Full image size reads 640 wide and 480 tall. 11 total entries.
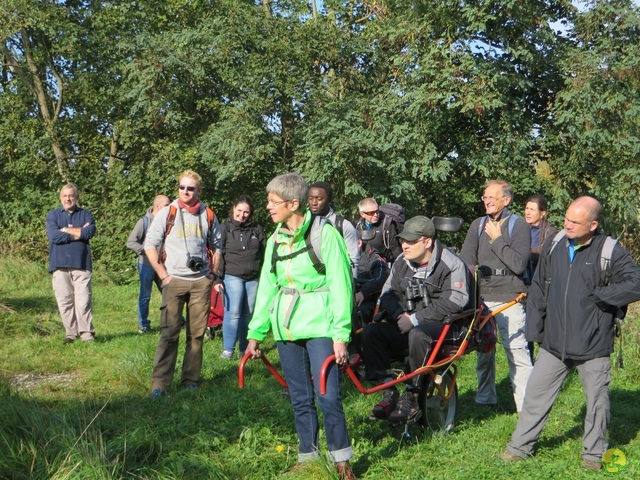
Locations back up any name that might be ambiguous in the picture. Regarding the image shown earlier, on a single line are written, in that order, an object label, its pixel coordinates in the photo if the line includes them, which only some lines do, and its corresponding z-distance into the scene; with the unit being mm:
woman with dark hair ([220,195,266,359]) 8594
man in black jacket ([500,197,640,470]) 5062
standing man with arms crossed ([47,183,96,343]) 9469
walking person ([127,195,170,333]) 10437
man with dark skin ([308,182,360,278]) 7148
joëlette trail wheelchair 5590
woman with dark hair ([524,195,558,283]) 7805
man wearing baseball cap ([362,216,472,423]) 5645
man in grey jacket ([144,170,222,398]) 6832
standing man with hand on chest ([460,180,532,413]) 6367
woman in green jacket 4574
